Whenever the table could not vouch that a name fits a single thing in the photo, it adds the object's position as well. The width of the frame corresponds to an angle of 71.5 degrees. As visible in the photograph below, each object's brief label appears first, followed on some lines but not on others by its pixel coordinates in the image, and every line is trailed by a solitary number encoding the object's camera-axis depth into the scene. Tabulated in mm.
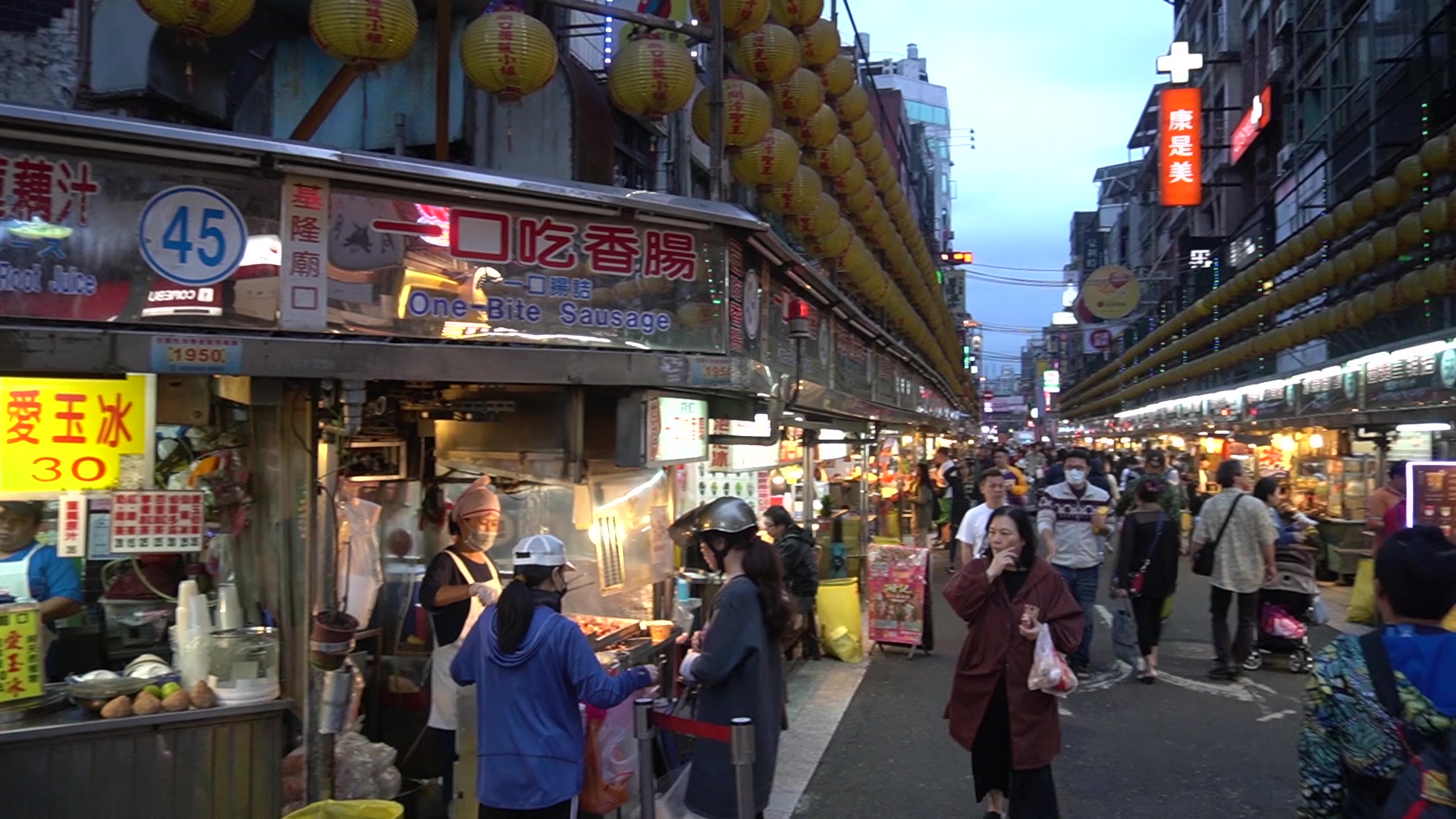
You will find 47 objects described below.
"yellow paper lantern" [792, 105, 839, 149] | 11000
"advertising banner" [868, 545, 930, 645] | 10602
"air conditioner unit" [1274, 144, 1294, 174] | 29938
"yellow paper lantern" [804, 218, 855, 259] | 11828
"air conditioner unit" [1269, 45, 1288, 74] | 34219
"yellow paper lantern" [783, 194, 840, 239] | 11102
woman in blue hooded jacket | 4199
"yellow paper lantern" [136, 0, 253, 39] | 5328
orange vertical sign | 36000
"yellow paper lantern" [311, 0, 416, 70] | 5742
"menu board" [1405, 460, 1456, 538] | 6434
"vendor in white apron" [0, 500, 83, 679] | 5637
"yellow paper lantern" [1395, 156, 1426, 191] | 12382
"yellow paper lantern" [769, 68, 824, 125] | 10031
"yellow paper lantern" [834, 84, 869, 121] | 13039
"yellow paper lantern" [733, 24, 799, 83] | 9156
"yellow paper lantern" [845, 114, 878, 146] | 13734
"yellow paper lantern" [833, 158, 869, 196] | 12859
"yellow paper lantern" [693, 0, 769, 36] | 8219
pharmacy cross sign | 40219
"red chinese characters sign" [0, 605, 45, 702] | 4953
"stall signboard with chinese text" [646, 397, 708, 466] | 6512
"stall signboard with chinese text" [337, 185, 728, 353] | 5629
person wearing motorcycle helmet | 4617
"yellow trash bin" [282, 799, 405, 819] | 4582
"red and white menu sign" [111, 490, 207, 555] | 5219
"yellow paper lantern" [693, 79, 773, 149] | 8453
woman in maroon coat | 5285
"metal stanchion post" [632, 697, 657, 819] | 4535
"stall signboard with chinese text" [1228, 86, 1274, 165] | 35094
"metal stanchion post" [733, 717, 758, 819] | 4199
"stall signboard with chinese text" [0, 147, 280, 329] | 4910
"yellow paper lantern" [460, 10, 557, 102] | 6344
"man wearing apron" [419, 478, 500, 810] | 5719
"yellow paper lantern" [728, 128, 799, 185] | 9055
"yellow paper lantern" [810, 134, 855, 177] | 11984
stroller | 9898
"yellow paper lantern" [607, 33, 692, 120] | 7230
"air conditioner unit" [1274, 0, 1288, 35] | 32562
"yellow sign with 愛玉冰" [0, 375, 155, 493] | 5137
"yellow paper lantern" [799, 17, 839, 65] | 10844
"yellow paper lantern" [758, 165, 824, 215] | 9992
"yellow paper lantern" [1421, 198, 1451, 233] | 11438
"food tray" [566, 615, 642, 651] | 6516
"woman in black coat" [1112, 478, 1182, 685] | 9398
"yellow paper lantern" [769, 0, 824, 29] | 9953
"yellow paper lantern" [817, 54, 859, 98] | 11781
